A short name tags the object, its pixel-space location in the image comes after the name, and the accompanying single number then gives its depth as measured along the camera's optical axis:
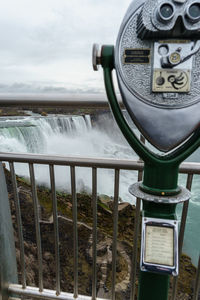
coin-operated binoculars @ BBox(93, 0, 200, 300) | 0.74
